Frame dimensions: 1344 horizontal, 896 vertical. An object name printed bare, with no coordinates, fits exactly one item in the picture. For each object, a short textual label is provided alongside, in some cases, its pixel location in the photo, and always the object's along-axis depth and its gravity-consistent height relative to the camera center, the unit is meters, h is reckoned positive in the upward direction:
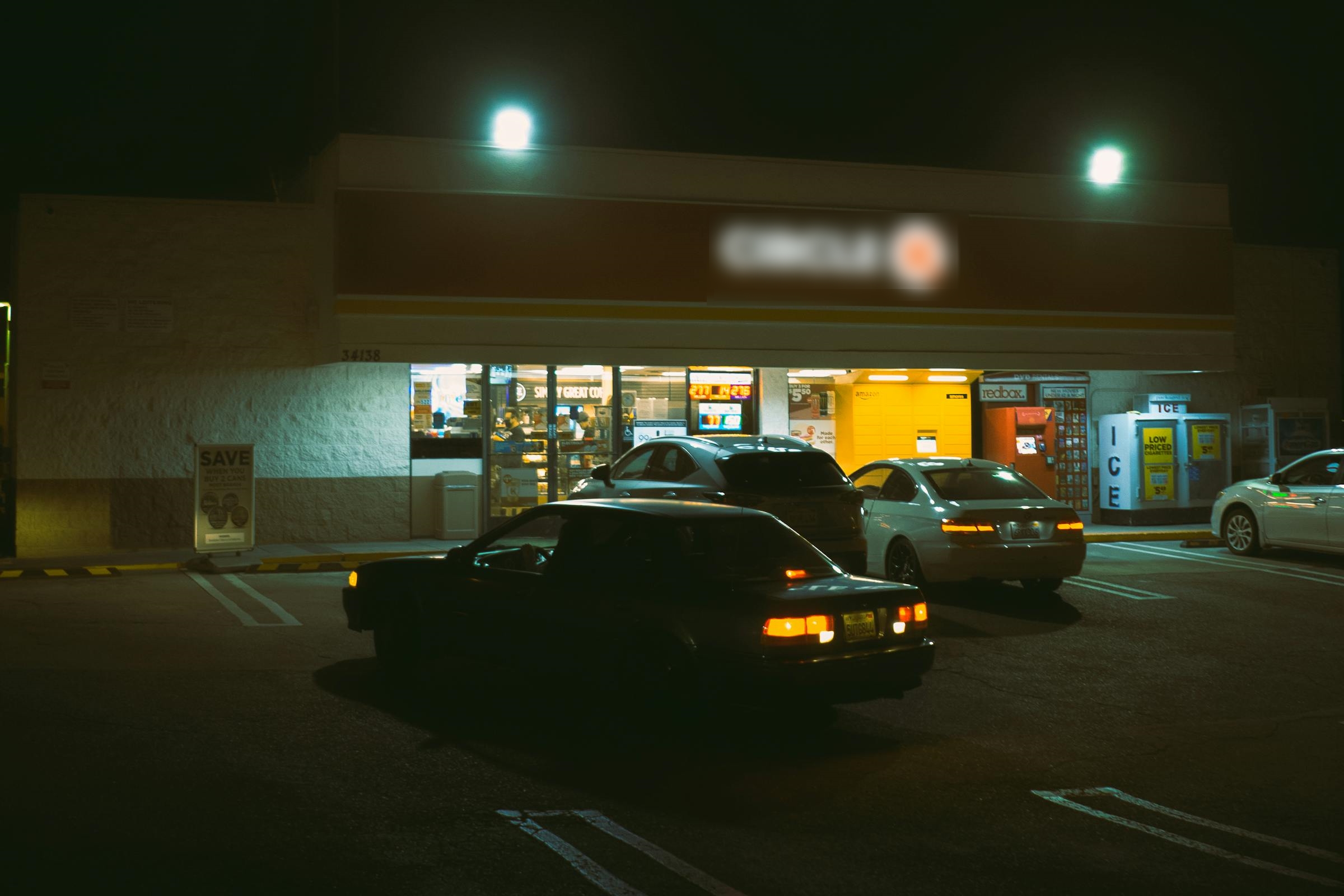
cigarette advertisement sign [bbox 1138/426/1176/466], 20.70 +0.53
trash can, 18.25 -0.43
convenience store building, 17.23 +2.45
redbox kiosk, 21.34 +0.59
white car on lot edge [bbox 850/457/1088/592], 12.18 -0.53
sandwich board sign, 16.19 -0.27
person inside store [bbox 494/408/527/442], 18.91 +0.75
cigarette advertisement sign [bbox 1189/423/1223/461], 20.95 +0.59
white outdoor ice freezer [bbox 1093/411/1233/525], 20.67 +0.20
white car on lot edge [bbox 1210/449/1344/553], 15.50 -0.45
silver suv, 11.61 -0.06
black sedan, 6.86 -0.80
